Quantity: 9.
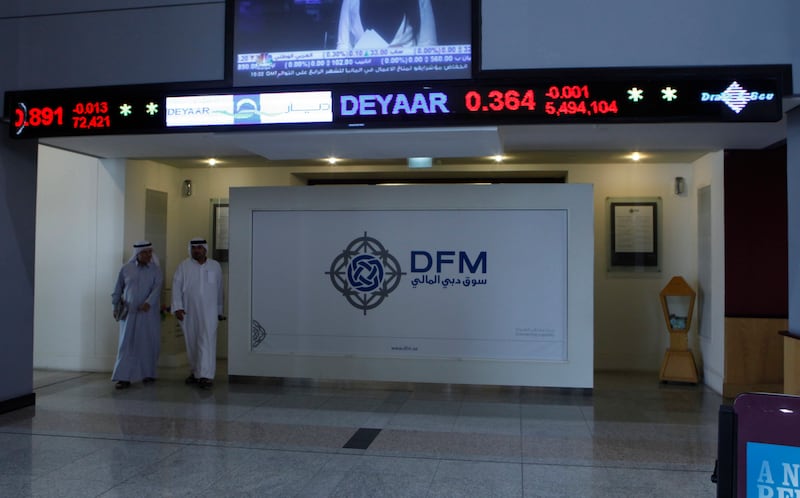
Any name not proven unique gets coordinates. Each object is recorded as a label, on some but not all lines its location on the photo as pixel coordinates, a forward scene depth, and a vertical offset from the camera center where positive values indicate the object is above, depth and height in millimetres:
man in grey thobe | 7531 -693
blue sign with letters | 2238 -705
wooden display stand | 7727 -1002
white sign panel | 7148 -279
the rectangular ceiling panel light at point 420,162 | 8383 +1200
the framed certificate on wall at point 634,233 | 8578 +328
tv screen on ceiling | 5324 +1752
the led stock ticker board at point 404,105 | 4875 +1188
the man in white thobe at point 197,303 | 7656 -534
